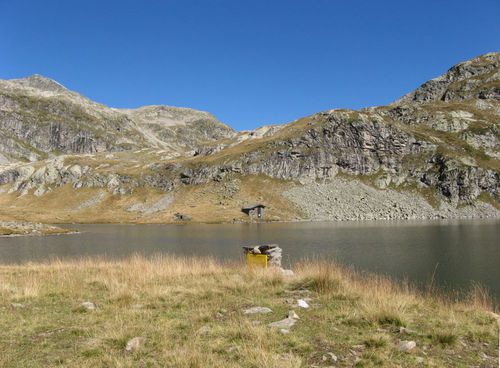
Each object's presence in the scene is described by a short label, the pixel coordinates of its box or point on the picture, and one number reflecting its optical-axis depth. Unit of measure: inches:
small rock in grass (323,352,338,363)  389.7
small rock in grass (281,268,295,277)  876.8
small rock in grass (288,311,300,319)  535.6
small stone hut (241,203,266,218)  5364.2
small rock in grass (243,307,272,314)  577.6
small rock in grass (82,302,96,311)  602.3
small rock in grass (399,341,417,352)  418.3
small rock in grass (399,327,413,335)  475.8
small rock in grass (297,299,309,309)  600.7
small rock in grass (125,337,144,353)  413.1
